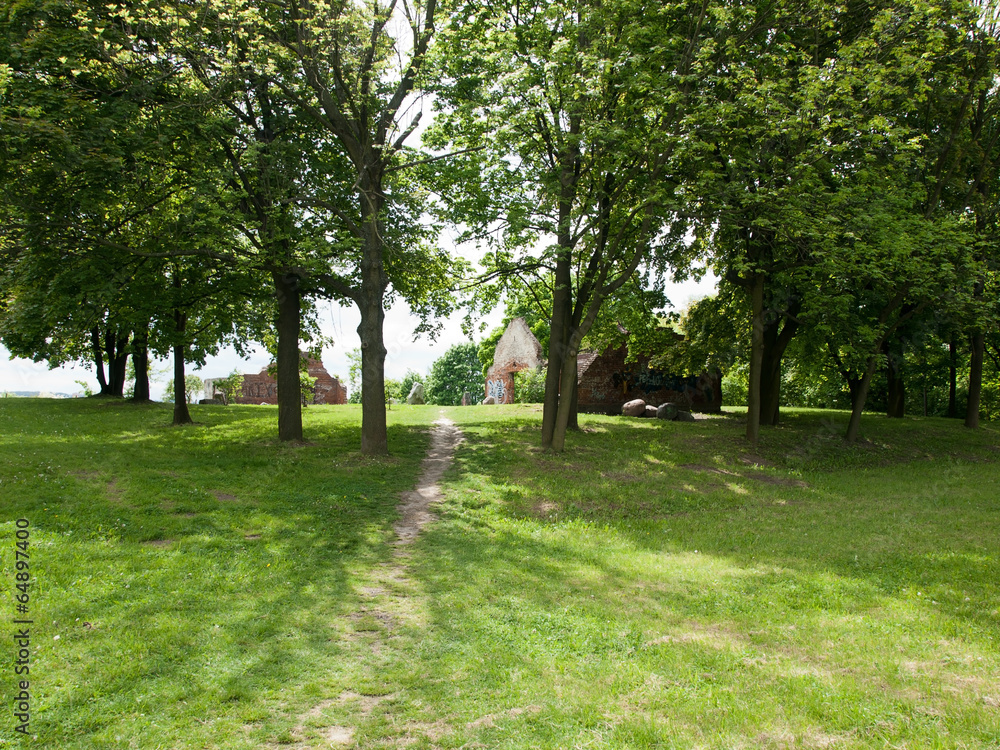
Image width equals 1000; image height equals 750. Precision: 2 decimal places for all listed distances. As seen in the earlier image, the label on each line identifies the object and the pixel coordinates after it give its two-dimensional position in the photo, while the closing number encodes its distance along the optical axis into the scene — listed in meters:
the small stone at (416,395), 46.06
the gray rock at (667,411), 27.36
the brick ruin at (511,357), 37.44
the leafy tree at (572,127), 13.92
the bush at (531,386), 34.66
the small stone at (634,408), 28.96
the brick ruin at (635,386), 30.53
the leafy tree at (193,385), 71.44
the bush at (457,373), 74.69
